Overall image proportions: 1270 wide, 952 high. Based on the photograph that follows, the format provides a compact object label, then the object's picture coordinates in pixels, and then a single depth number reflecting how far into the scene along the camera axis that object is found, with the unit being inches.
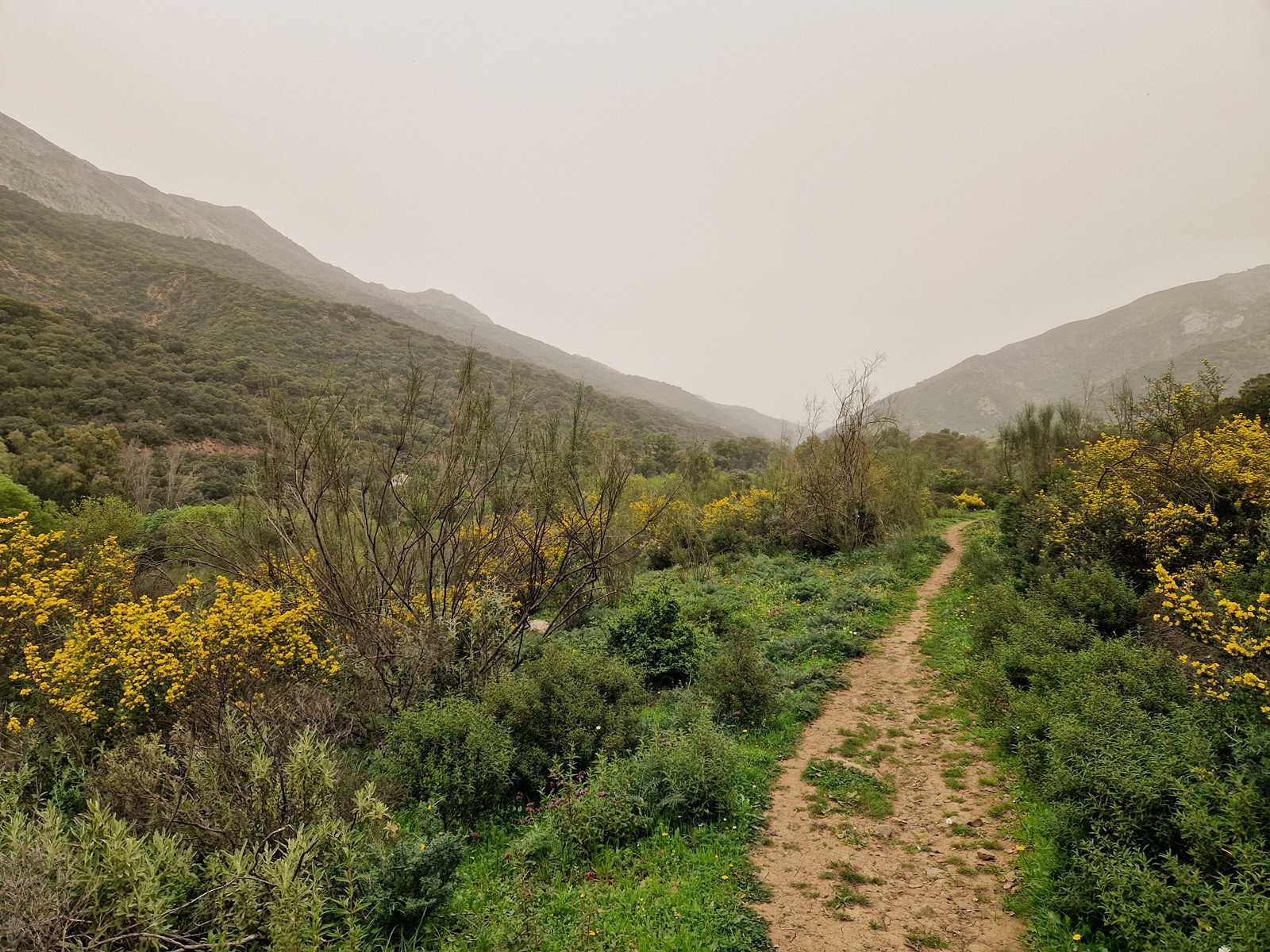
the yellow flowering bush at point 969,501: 1023.6
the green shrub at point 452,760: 223.9
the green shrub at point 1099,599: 294.7
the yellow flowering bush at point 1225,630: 163.5
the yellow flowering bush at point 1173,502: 279.9
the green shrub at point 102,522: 466.0
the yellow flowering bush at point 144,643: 245.4
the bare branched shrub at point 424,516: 304.8
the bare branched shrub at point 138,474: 787.4
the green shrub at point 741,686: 291.6
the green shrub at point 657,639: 357.1
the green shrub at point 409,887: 152.6
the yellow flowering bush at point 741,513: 820.6
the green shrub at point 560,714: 245.6
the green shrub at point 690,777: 206.4
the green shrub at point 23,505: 476.1
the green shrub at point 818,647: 379.0
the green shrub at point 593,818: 191.5
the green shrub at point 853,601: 472.1
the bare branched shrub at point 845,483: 692.7
